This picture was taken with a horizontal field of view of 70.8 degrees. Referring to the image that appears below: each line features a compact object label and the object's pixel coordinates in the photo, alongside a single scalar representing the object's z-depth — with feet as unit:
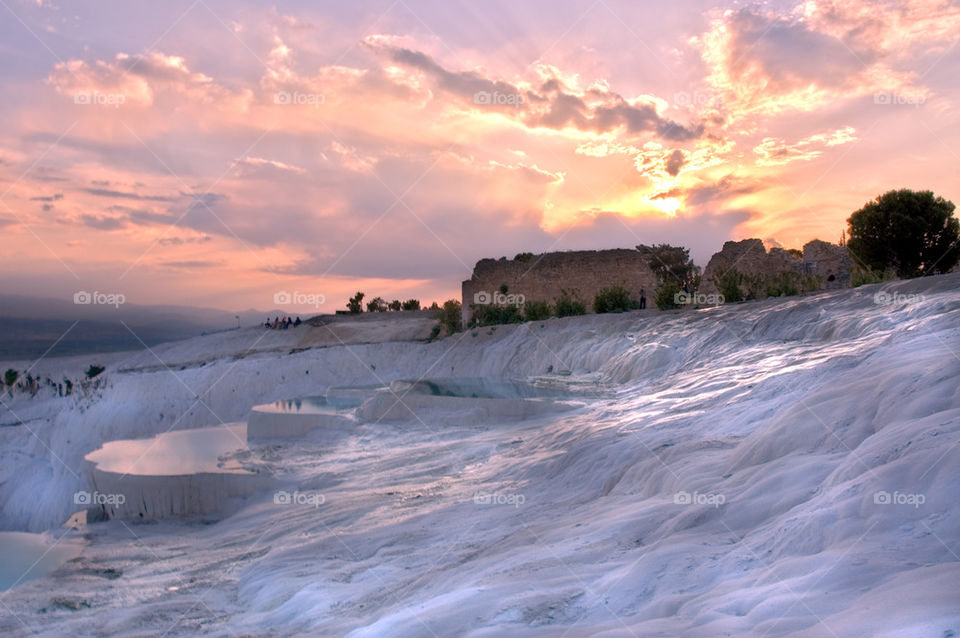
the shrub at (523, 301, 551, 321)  76.13
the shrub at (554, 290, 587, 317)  74.08
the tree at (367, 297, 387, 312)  135.54
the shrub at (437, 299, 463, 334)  88.28
